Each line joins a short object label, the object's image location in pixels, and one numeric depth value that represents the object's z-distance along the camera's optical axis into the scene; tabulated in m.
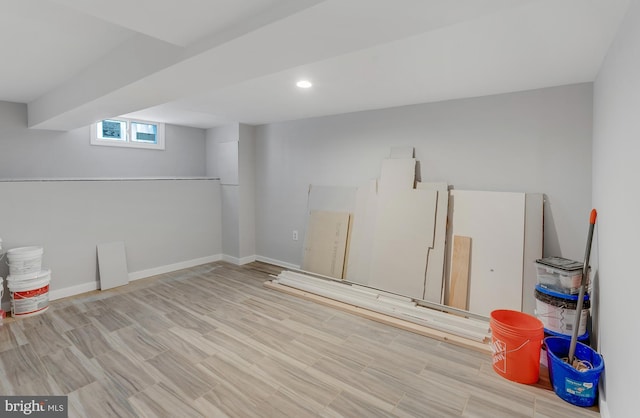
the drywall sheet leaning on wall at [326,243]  4.09
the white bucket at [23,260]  3.12
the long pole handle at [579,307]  2.02
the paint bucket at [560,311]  2.23
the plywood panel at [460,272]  3.11
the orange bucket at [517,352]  2.15
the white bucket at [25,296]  3.11
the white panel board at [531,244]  2.80
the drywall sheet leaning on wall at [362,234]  3.81
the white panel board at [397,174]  3.52
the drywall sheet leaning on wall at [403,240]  3.36
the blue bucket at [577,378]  1.90
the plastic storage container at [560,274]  2.30
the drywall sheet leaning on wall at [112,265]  3.88
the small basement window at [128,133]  4.36
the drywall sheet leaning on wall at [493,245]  2.88
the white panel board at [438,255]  3.25
